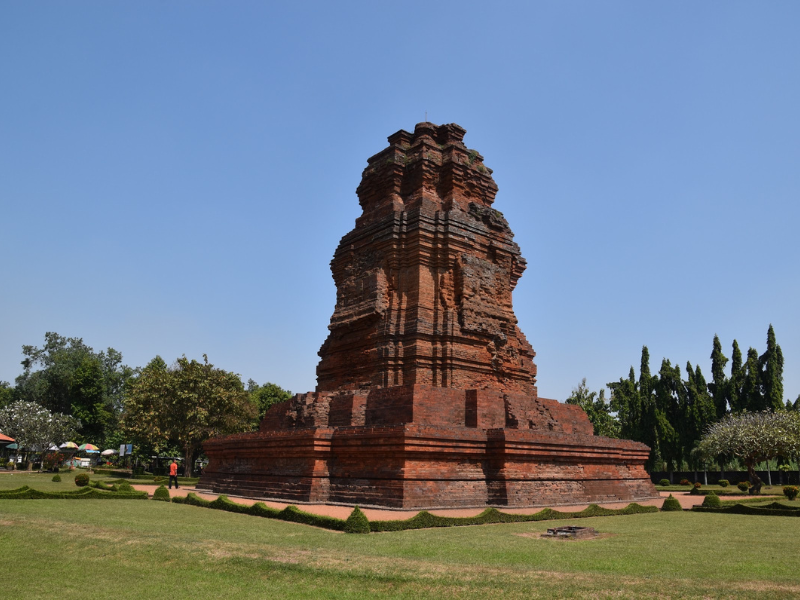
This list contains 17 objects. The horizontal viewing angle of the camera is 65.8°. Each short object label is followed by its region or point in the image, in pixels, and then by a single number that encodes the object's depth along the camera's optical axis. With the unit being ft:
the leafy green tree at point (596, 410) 142.31
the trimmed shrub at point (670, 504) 53.11
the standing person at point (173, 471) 75.80
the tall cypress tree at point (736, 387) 143.13
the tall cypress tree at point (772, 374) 137.59
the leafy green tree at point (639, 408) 148.87
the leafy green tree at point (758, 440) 92.75
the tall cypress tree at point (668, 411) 144.56
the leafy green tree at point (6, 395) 197.67
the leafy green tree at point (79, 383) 171.73
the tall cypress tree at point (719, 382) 146.30
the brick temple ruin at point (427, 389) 47.78
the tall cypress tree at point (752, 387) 140.35
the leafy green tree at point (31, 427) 136.26
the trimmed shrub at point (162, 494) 56.85
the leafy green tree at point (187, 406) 111.24
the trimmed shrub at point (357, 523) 34.81
